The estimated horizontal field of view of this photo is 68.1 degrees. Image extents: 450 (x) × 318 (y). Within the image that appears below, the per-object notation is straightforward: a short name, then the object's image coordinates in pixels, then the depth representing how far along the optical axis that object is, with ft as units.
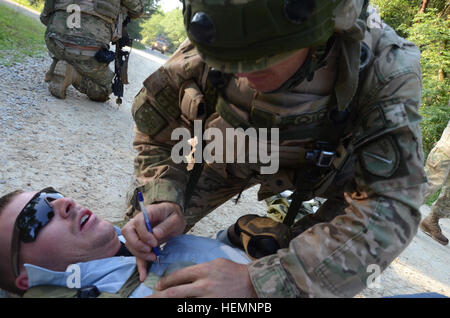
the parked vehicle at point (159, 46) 123.03
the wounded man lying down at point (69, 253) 4.97
